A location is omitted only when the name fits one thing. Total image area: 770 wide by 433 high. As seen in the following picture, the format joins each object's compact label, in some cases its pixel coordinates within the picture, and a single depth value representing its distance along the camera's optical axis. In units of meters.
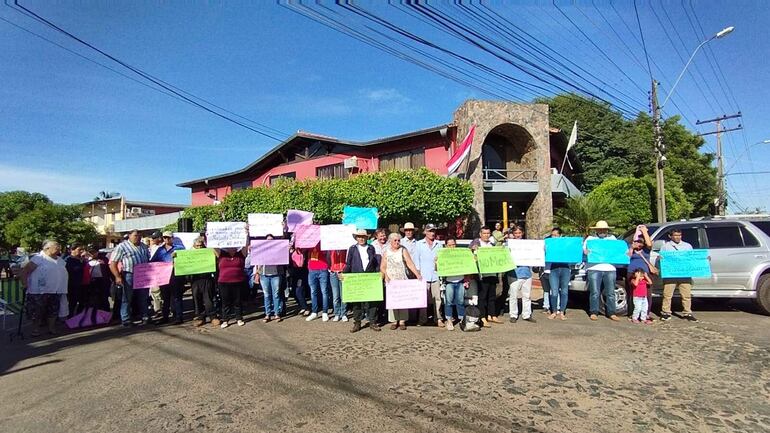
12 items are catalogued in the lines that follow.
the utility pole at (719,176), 38.38
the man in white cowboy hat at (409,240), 8.24
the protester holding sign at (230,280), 8.46
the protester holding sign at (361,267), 8.03
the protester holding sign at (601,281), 8.55
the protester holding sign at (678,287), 8.46
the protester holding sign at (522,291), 8.54
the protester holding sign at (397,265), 7.93
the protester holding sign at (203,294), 8.77
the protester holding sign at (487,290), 8.11
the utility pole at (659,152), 18.17
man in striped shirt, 8.82
